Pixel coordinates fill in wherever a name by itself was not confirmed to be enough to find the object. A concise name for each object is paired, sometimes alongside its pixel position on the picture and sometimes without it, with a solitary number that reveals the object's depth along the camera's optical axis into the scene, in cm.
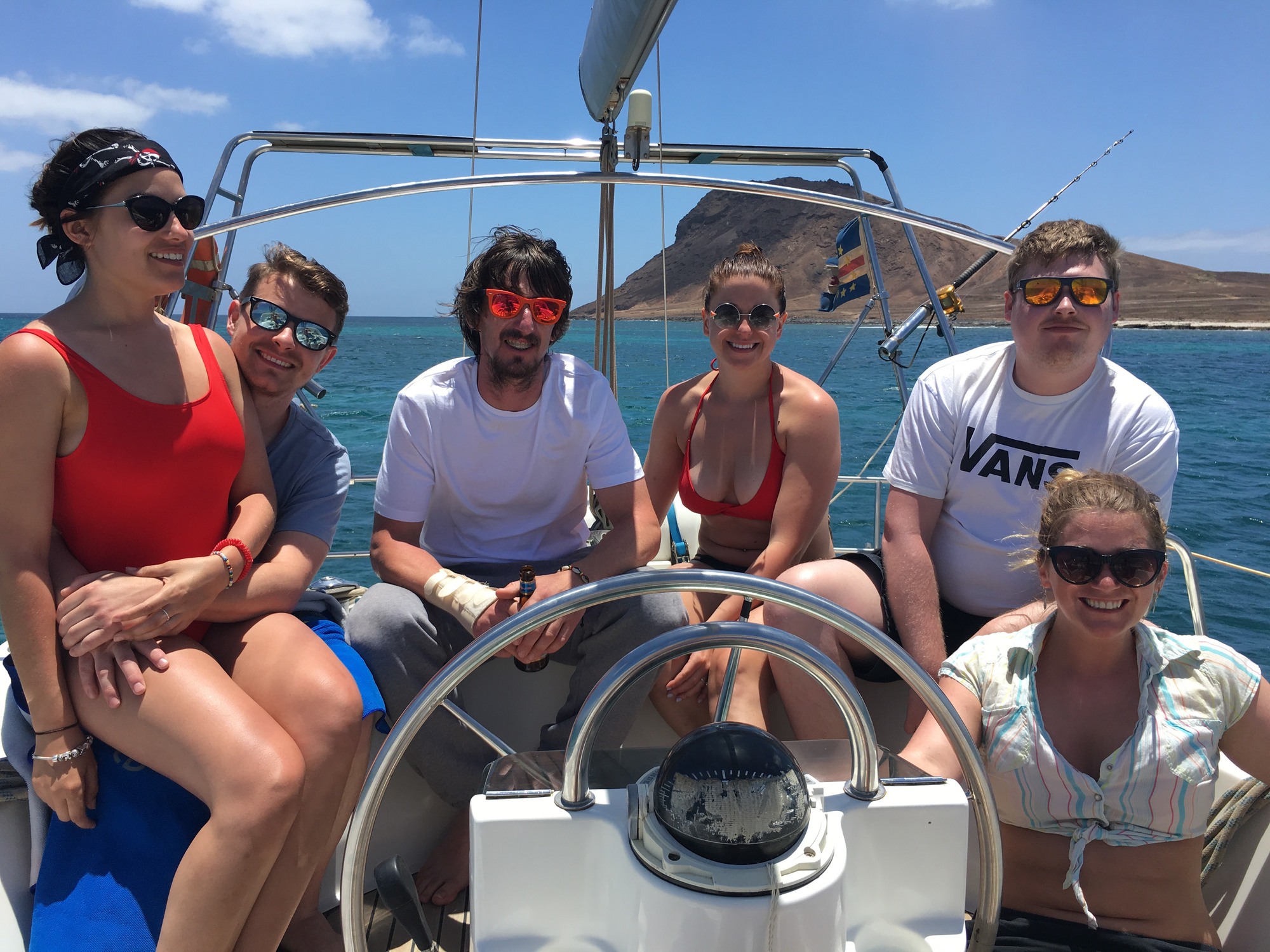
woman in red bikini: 225
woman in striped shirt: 140
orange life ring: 233
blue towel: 131
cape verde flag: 340
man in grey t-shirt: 168
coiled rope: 161
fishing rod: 299
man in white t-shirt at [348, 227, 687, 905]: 191
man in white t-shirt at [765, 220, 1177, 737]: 193
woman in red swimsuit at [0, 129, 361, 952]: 136
